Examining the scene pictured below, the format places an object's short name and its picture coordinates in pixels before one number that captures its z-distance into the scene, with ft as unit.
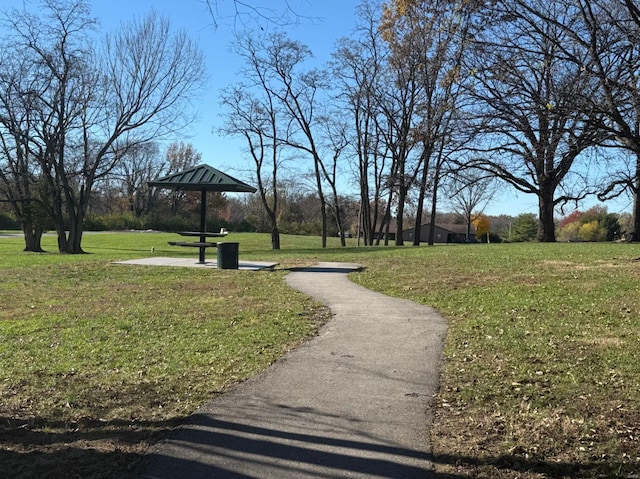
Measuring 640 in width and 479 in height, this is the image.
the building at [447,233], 339.98
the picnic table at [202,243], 57.98
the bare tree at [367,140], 116.67
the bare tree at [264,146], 112.88
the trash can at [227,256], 55.42
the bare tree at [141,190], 230.64
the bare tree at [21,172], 89.76
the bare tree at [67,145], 89.51
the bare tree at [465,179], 77.85
